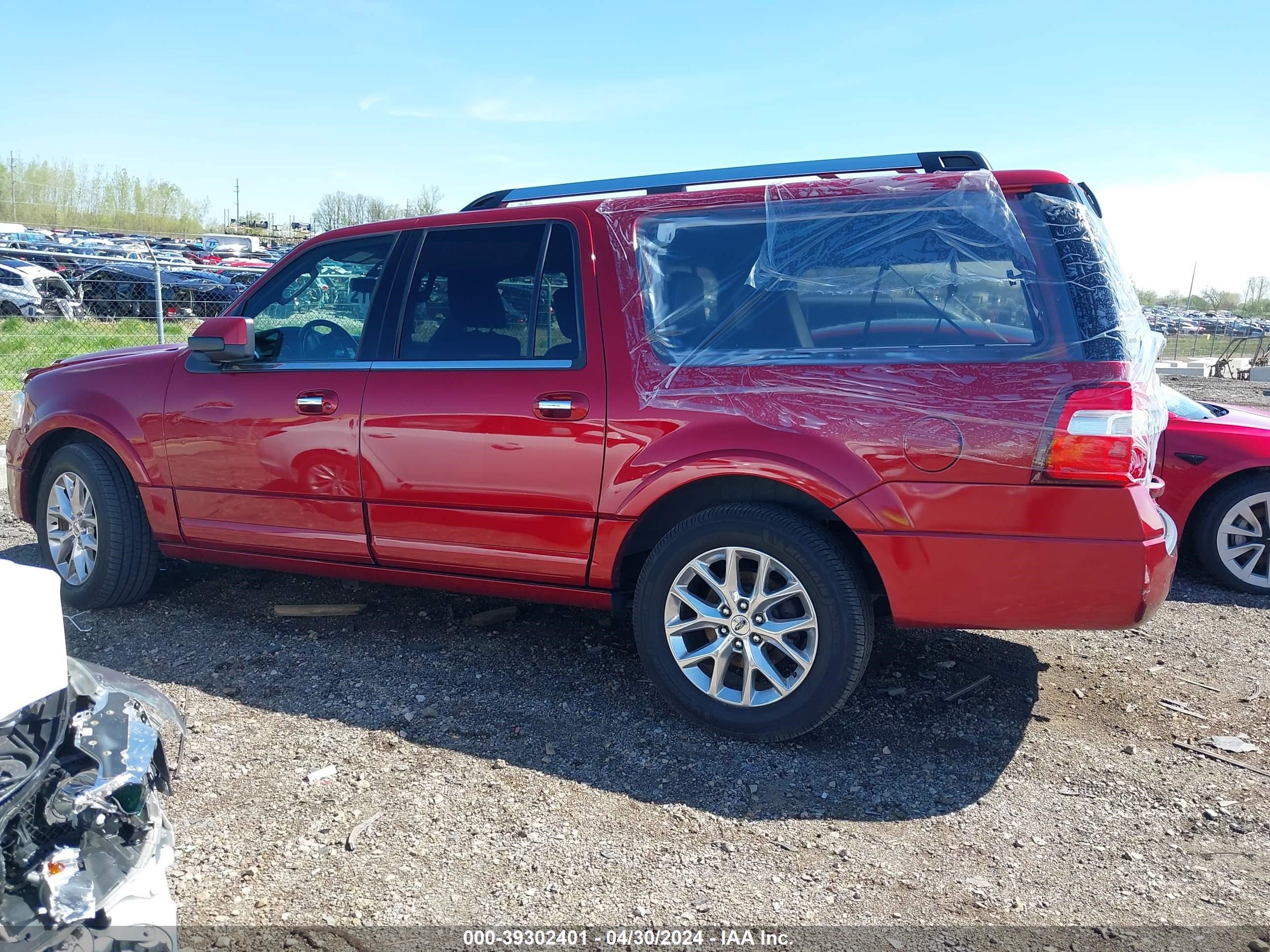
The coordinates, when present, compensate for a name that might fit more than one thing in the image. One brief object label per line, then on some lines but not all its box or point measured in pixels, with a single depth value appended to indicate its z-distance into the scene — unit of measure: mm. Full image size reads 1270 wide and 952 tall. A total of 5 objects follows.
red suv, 3221
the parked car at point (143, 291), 17578
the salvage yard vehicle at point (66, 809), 1666
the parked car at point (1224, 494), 5645
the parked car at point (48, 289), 17797
